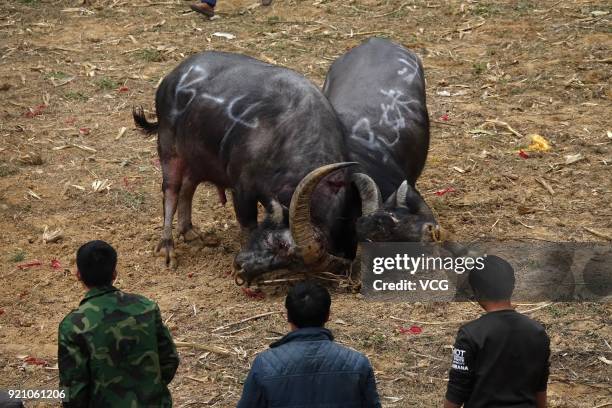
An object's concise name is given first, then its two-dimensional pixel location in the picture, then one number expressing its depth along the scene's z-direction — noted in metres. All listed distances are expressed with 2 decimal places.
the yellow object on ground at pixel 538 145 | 16.72
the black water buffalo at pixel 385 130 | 12.62
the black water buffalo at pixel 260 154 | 12.33
